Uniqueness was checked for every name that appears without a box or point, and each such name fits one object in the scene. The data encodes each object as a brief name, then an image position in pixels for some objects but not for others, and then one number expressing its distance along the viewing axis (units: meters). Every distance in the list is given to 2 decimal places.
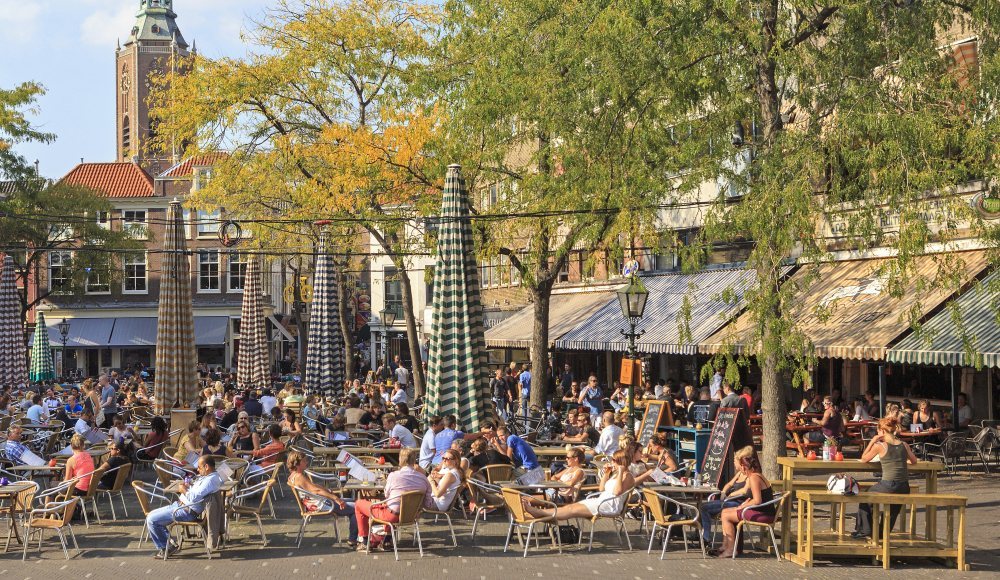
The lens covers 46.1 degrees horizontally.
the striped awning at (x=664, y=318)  27.58
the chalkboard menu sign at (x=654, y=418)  21.45
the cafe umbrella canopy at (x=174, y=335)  24.34
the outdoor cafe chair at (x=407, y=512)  13.40
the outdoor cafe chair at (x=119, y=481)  16.24
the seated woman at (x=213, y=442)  17.78
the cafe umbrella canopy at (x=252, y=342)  37.91
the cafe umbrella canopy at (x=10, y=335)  35.38
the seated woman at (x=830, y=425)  21.59
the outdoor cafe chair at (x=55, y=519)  13.51
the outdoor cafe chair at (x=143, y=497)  13.94
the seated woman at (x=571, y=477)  14.97
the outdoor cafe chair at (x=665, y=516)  13.44
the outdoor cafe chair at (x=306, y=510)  14.13
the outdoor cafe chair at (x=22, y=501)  14.03
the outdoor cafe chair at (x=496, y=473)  16.03
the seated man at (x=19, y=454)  17.17
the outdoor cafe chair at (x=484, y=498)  15.04
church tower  121.94
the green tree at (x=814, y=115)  15.11
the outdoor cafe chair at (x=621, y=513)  13.90
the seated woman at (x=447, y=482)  14.48
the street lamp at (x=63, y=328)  50.05
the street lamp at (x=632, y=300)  20.09
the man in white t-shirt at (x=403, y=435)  20.05
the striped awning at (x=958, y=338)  18.58
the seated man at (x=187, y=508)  13.35
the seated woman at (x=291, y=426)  20.52
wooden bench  12.66
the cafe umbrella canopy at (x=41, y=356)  46.97
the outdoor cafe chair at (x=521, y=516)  13.64
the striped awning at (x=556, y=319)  35.50
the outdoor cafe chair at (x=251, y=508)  14.37
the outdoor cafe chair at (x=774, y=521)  13.20
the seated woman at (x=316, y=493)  14.05
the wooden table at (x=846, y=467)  14.55
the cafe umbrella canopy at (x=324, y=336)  31.09
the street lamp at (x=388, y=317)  41.11
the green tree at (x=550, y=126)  18.33
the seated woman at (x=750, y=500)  13.23
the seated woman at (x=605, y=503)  13.83
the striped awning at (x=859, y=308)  21.06
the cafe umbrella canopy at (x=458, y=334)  18.25
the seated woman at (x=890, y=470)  13.12
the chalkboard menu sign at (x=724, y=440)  15.63
